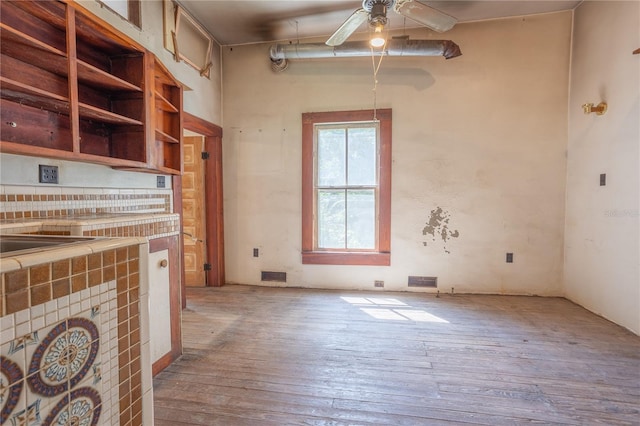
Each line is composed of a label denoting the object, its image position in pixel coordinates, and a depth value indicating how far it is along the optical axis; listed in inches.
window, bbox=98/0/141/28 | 89.0
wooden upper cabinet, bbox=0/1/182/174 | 60.1
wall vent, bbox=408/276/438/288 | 142.3
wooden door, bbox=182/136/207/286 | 150.4
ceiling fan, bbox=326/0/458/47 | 87.9
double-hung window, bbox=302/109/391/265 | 144.0
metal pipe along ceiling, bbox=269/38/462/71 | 127.7
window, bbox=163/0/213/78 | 112.3
